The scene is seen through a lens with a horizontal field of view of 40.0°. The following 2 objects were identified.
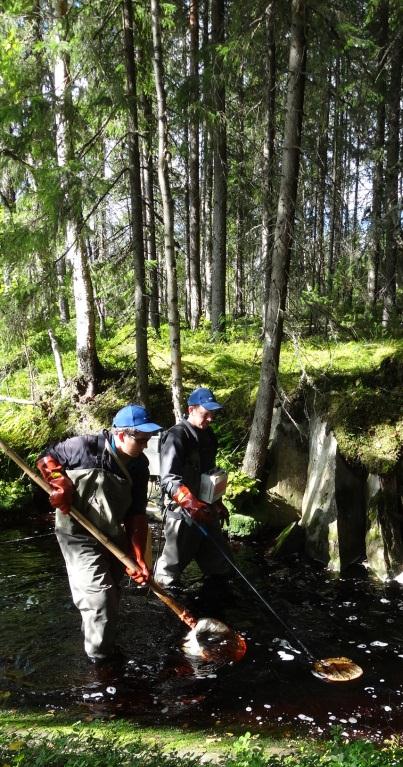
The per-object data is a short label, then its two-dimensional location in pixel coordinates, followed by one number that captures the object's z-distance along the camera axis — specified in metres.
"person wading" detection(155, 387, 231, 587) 6.57
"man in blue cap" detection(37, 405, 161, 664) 5.13
